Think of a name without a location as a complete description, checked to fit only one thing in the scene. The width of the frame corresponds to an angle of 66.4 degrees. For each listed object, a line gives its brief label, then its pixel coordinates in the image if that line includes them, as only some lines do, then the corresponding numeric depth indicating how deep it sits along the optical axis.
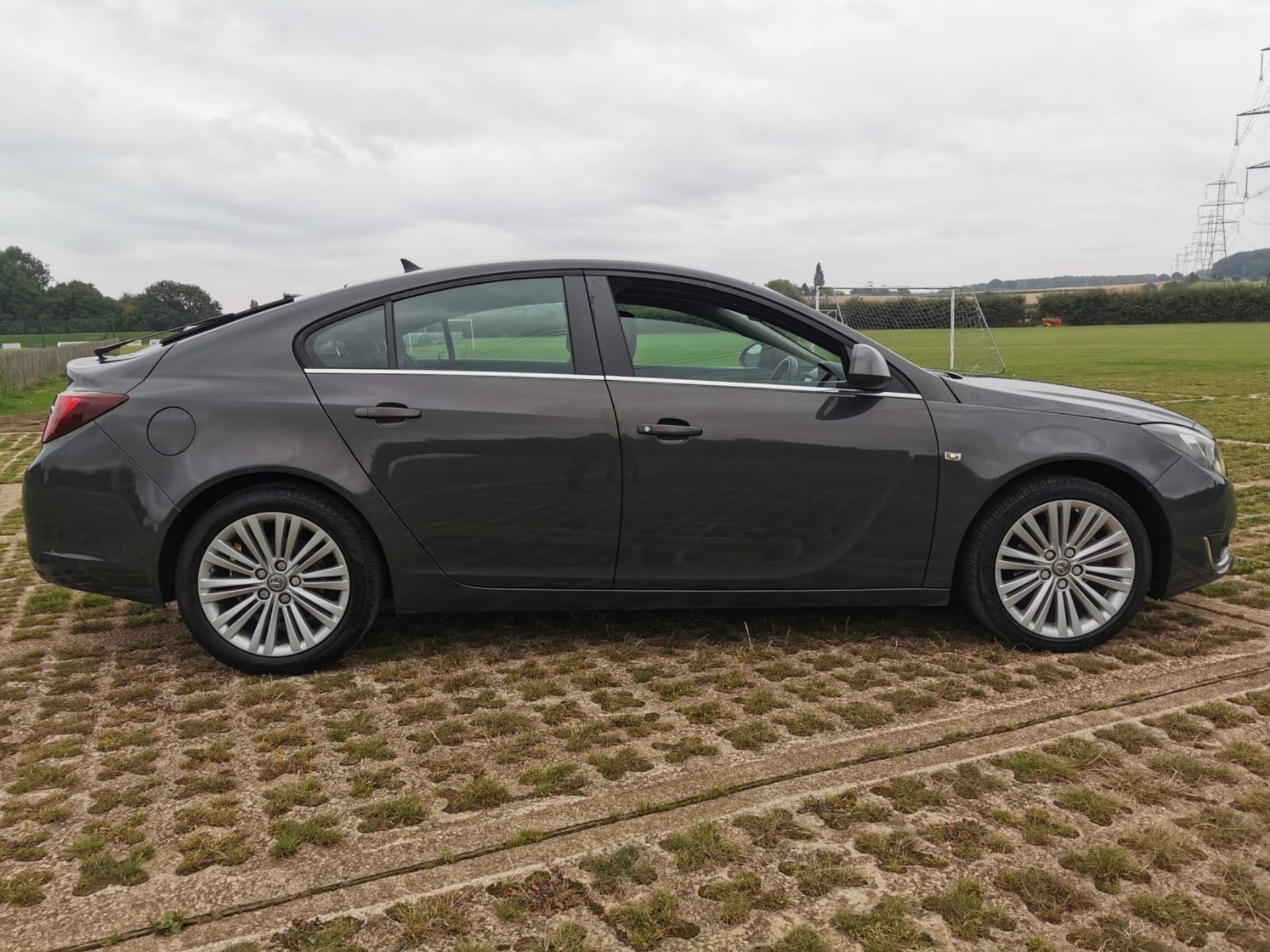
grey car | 3.80
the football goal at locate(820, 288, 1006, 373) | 26.09
